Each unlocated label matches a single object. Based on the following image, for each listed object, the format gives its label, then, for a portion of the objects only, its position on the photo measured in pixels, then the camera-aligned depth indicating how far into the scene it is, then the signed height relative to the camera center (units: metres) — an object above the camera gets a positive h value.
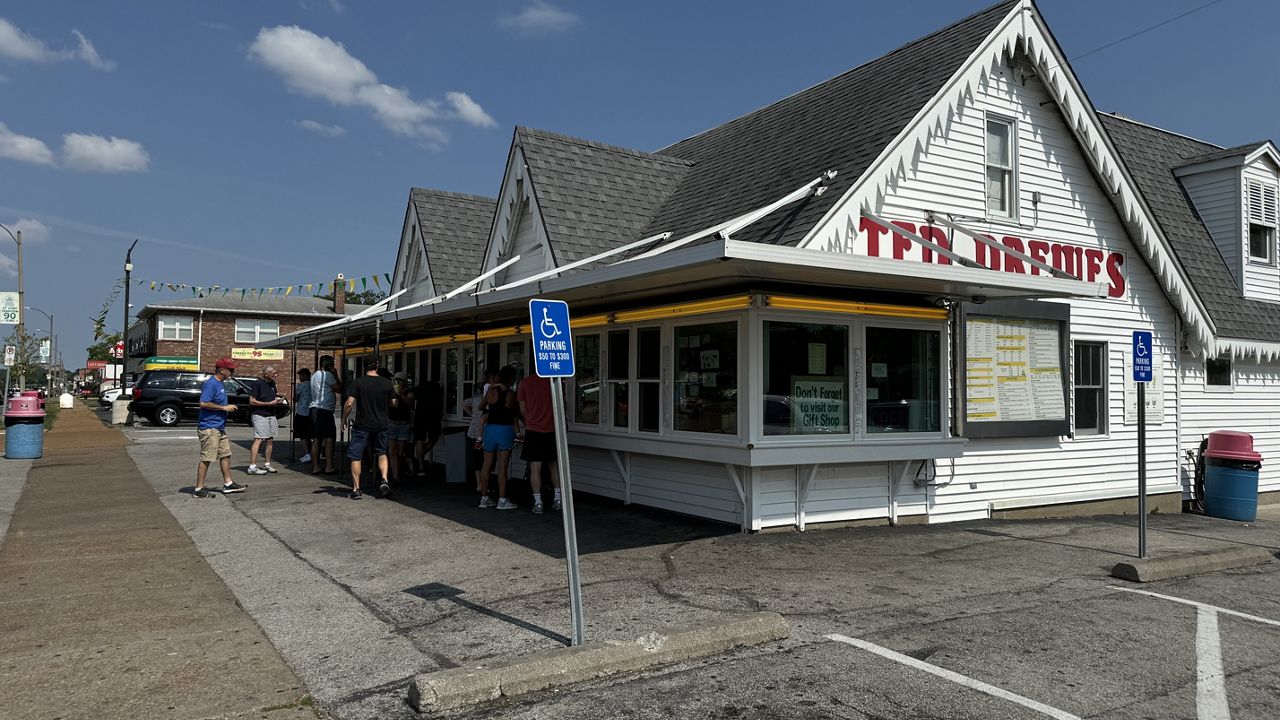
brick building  45.91 +2.78
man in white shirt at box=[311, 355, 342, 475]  14.21 -0.41
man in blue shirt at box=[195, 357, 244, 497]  11.60 -0.63
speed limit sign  24.95 +2.02
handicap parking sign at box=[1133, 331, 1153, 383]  8.77 +0.24
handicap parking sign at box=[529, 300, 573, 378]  5.36 +0.26
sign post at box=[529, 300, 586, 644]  5.35 +0.09
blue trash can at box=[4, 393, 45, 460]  17.06 -0.92
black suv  28.58 -0.49
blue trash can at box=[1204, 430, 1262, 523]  13.45 -1.48
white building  9.43 +0.94
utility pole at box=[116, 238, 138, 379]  37.84 +4.71
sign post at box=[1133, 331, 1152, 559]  8.52 -0.06
